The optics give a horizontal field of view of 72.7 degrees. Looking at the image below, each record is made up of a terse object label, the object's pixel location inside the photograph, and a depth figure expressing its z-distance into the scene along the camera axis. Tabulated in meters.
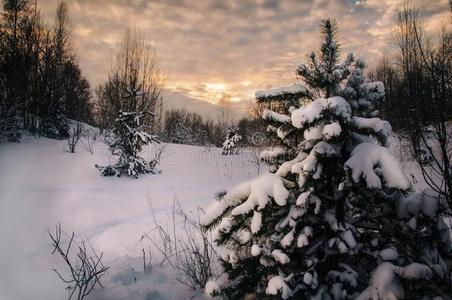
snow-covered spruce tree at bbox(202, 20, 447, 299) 1.62
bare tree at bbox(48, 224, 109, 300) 2.74
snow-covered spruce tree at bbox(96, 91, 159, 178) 8.78
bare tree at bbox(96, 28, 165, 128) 10.52
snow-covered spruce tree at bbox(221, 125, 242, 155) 16.89
